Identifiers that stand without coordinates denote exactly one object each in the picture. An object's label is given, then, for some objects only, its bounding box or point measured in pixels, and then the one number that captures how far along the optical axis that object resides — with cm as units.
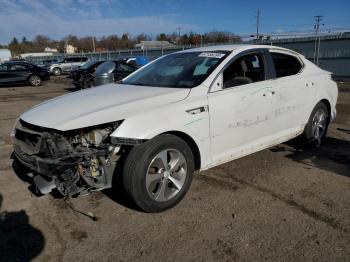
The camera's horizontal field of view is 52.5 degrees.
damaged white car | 345
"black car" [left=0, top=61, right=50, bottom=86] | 2061
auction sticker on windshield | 454
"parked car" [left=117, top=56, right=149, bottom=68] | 1582
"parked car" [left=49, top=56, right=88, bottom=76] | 3288
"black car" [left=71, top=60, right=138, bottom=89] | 1438
